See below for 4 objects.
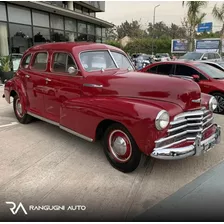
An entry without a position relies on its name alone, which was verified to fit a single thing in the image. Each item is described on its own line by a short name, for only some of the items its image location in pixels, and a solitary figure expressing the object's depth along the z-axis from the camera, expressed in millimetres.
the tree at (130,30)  46656
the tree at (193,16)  23625
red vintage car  3207
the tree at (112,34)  55547
